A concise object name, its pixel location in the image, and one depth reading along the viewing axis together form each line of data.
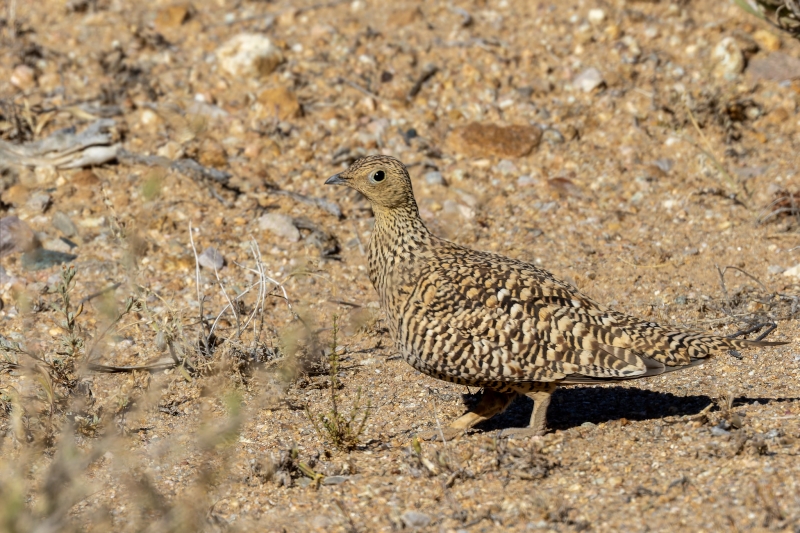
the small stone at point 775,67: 18.16
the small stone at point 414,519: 8.08
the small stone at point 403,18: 19.17
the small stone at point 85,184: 14.99
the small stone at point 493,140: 16.78
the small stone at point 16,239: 13.91
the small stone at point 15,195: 14.85
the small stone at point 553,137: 17.05
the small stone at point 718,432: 9.13
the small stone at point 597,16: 19.22
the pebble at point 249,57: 17.67
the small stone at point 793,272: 13.56
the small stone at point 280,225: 14.68
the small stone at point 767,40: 18.61
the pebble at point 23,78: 17.09
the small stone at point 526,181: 16.28
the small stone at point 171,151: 15.84
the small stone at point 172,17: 18.89
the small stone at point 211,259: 13.95
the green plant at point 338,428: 9.41
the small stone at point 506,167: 16.48
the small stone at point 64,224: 14.34
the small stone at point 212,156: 15.94
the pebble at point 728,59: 18.20
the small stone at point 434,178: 15.96
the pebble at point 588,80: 18.00
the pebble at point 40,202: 14.66
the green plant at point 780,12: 15.65
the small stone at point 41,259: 13.69
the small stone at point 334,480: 9.01
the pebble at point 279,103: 17.09
